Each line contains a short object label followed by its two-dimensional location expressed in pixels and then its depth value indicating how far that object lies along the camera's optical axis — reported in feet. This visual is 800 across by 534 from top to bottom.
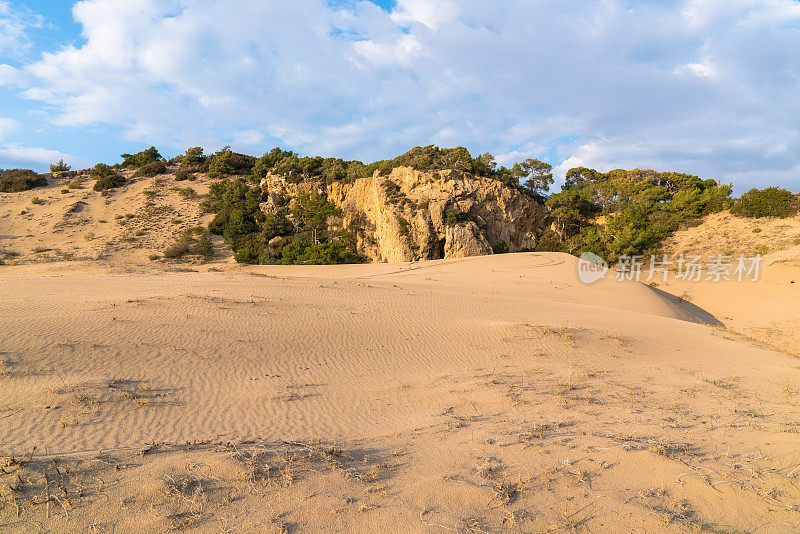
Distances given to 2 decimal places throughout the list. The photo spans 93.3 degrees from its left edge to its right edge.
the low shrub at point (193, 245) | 103.15
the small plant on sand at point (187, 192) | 136.36
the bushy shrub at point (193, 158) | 163.38
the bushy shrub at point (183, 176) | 150.15
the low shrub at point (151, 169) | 151.12
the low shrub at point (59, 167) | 156.80
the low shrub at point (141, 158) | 169.40
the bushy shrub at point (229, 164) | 156.25
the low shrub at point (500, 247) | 110.47
